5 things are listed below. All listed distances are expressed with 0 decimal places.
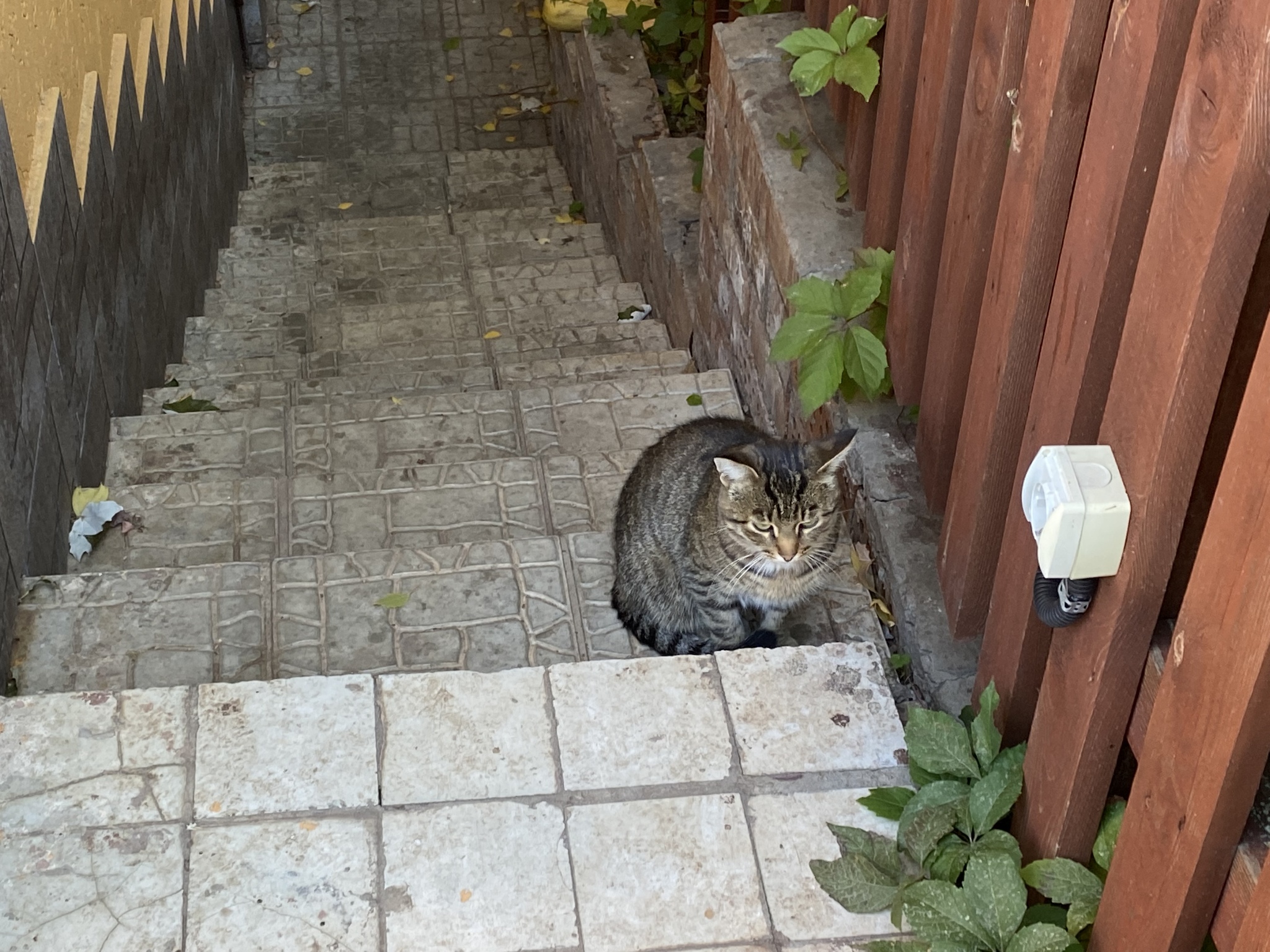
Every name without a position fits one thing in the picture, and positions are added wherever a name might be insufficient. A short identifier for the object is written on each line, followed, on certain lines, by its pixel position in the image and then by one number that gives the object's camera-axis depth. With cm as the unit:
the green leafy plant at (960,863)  222
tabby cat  339
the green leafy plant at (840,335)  345
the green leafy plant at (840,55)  372
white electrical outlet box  195
